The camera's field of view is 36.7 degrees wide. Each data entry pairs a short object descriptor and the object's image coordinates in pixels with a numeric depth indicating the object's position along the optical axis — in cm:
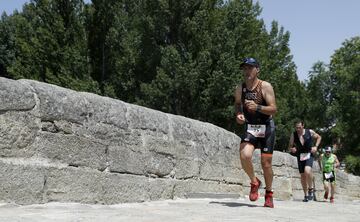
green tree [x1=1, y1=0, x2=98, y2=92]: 2706
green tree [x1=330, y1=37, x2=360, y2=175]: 4125
